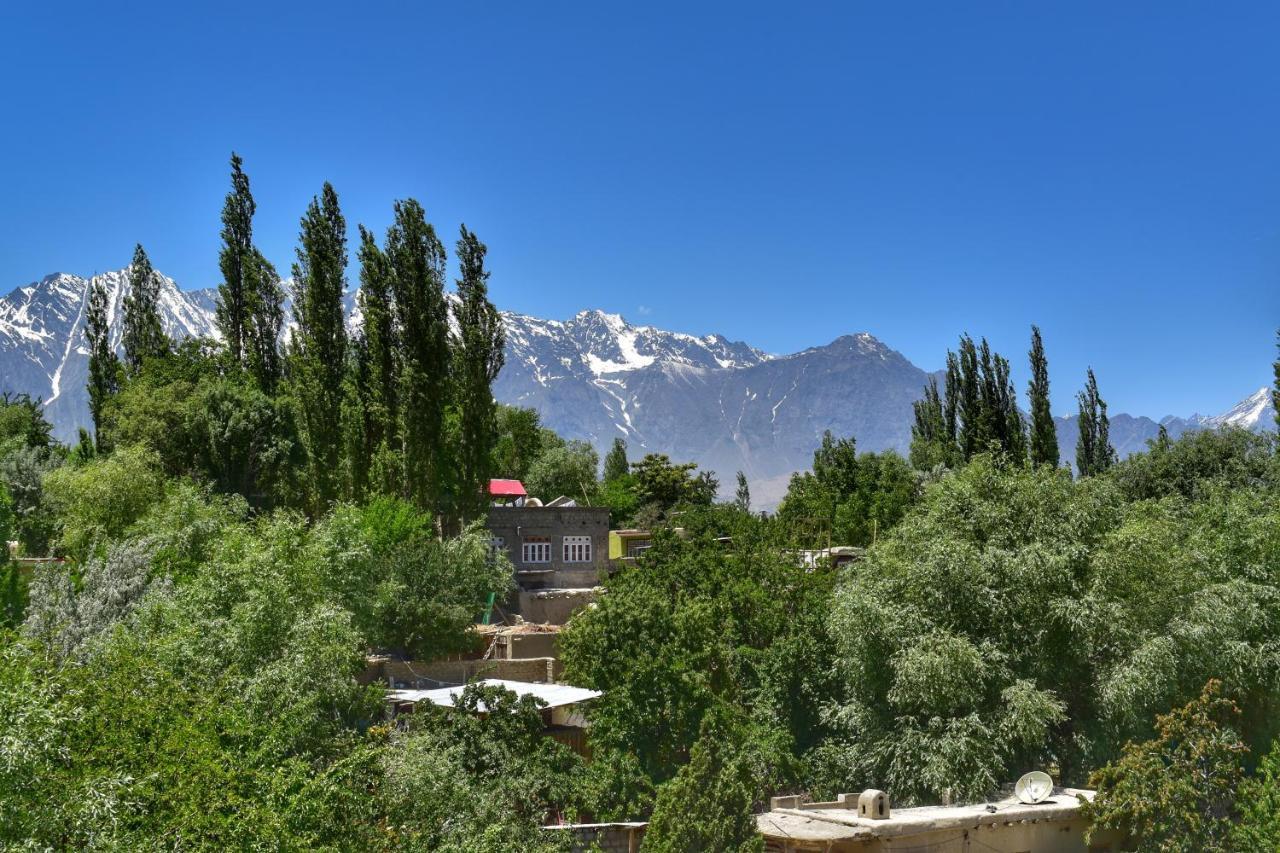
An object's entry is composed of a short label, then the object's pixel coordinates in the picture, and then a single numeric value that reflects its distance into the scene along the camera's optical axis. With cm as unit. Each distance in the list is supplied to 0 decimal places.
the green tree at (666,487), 7712
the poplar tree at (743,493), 8888
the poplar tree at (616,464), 9831
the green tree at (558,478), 8125
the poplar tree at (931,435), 6372
